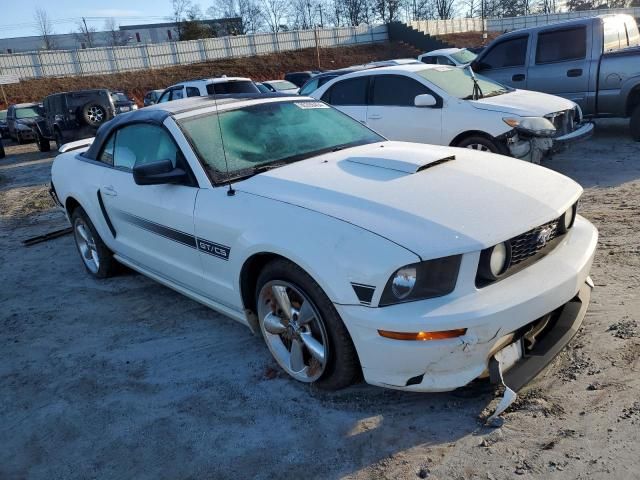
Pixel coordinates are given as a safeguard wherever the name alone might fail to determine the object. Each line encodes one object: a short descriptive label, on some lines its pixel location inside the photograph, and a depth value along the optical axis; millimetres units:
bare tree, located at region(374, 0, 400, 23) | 69312
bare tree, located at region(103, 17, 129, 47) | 75325
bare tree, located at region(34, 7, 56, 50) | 69838
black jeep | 14609
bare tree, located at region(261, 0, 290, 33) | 74312
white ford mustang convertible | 2471
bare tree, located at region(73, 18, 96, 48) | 70688
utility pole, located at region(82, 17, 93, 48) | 70025
